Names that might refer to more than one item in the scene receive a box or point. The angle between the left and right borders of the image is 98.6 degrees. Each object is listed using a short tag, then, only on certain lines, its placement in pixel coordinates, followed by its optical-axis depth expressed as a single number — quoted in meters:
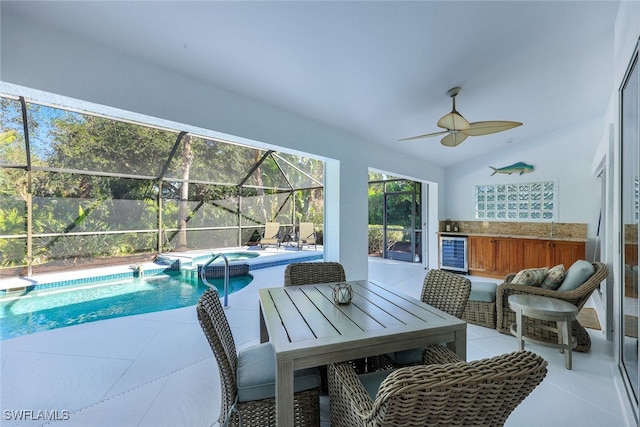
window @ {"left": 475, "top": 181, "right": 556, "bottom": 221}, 5.69
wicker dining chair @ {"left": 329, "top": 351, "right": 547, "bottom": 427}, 0.80
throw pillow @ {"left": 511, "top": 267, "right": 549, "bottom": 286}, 3.01
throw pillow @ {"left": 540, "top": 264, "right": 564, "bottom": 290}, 2.94
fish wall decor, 5.83
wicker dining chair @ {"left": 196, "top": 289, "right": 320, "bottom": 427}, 1.29
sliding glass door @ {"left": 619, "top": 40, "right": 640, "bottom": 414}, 1.84
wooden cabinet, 4.96
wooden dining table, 1.26
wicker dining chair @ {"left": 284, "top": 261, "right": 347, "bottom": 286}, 2.50
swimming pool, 3.75
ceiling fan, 2.83
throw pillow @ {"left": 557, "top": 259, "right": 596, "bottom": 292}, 2.74
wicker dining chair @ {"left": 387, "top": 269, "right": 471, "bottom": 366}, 1.79
